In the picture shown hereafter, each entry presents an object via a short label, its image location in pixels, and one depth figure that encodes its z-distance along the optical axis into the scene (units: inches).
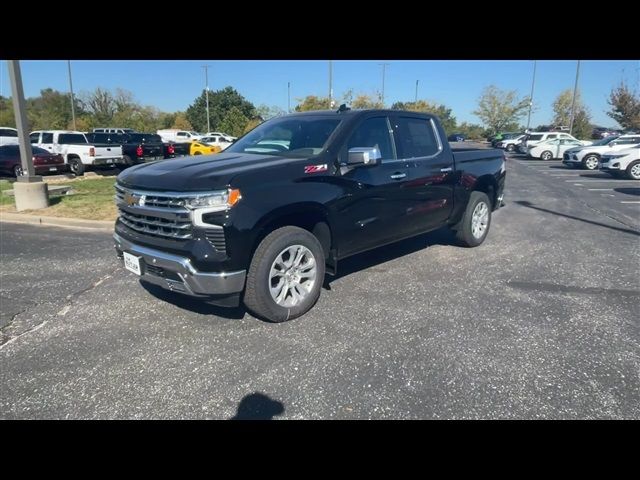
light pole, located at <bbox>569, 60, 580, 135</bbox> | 1499.5
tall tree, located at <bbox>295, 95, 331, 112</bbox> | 1544.2
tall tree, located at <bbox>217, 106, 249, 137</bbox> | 2076.8
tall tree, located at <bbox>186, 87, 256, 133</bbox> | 2834.6
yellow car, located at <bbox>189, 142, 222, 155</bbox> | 1068.2
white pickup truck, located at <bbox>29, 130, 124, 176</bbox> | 654.5
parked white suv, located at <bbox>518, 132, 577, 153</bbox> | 1108.8
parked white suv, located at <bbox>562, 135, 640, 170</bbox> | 789.2
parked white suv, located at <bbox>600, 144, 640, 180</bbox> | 621.0
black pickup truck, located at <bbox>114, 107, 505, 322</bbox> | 133.0
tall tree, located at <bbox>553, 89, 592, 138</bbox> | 1830.7
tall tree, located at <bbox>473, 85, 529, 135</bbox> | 2682.1
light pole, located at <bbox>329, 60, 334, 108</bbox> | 1132.5
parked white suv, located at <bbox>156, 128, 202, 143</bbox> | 1679.6
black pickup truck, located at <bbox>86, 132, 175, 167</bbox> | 700.0
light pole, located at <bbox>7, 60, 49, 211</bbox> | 346.0
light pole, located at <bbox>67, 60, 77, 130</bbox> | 1700.9
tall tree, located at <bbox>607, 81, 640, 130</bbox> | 1595.7
